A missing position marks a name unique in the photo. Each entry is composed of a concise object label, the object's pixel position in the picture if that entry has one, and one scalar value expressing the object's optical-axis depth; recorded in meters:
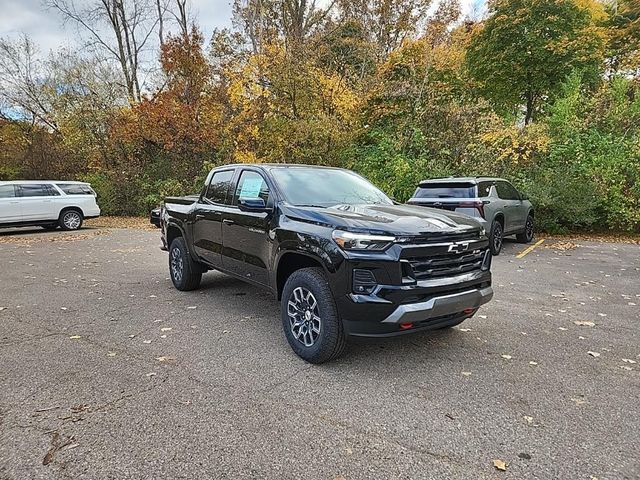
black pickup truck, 3.27
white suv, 13.18
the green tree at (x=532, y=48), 14.48
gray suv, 8.32
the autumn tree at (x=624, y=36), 14.40
